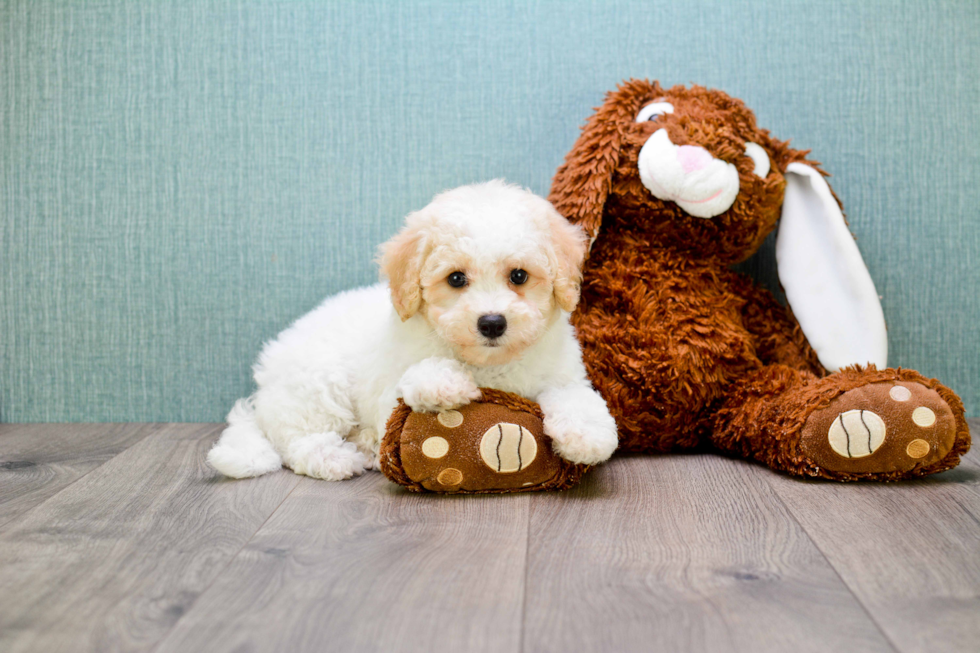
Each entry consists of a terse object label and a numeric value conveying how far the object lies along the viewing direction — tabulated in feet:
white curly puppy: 2.15
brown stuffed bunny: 2.44
